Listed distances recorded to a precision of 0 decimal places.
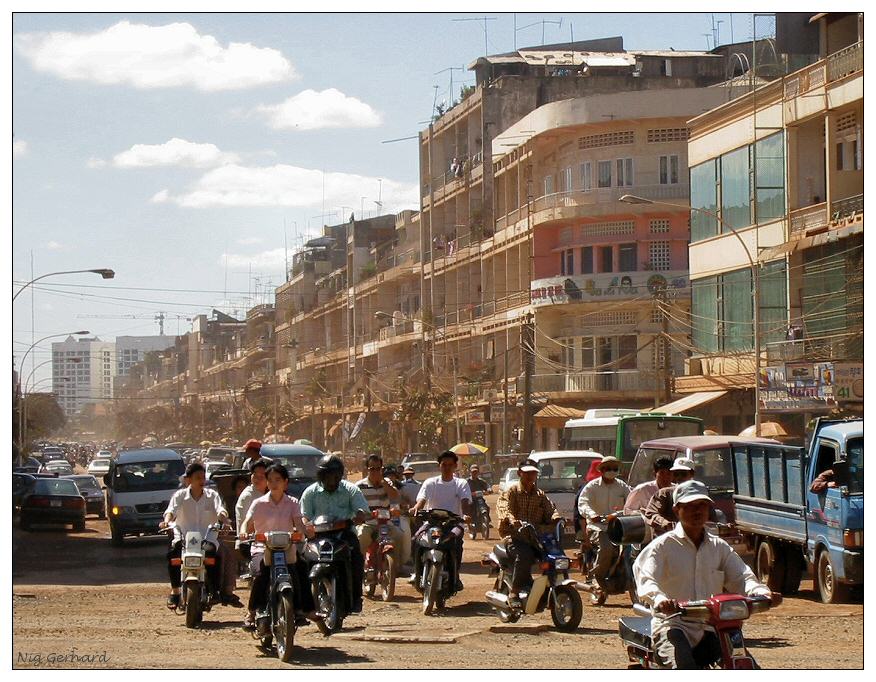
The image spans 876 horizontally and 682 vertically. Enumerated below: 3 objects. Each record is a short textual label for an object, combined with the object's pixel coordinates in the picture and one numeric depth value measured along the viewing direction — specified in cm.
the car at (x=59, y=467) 7075
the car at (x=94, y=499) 4494
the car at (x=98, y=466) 7723
